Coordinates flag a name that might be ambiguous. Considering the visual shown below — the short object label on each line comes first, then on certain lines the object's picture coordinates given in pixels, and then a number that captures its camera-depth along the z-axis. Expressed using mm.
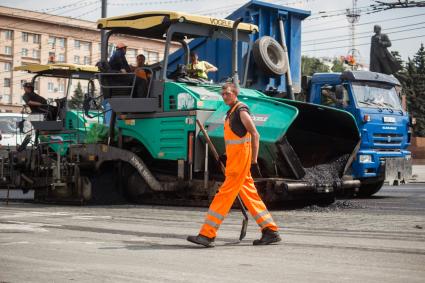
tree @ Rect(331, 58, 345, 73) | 128375
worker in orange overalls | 8234
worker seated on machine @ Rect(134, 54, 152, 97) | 14055
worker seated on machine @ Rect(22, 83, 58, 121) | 16797
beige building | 86875
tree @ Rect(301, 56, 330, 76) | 117000
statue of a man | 27172
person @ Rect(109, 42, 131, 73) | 14250
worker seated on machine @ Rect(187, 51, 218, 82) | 14250
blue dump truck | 15586
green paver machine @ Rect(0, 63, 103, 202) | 15414
